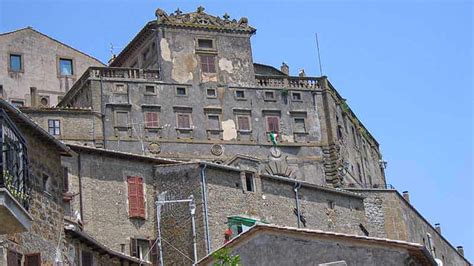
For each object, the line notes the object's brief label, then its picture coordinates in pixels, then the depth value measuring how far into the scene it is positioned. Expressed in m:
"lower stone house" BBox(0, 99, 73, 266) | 20.27
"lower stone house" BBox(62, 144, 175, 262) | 40.31
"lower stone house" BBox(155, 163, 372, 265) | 41.72
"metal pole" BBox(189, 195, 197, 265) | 41.60
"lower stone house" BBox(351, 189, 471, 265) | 53.38
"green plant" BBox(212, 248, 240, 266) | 21.22
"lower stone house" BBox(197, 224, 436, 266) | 25.23
